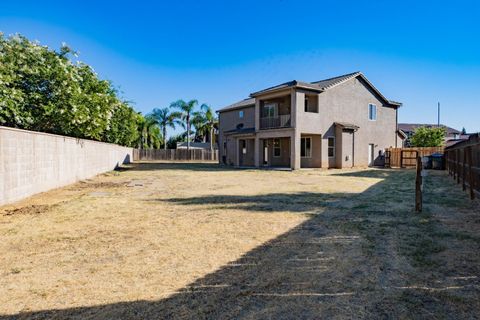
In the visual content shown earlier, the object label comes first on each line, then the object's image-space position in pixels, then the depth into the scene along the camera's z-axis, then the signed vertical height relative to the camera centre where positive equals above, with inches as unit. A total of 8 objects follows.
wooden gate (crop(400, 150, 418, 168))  1152.1 -11.9
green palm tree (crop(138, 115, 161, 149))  2073.1 +156.7
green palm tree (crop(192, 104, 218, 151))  1982.0 +233.0
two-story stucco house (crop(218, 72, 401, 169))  995.3 +104.4
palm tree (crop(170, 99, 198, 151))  1961.1 +314.0
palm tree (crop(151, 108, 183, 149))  2060.8 +249.7
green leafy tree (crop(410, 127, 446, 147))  1731.1 +104.3
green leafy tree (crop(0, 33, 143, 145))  510.3 +115.9
